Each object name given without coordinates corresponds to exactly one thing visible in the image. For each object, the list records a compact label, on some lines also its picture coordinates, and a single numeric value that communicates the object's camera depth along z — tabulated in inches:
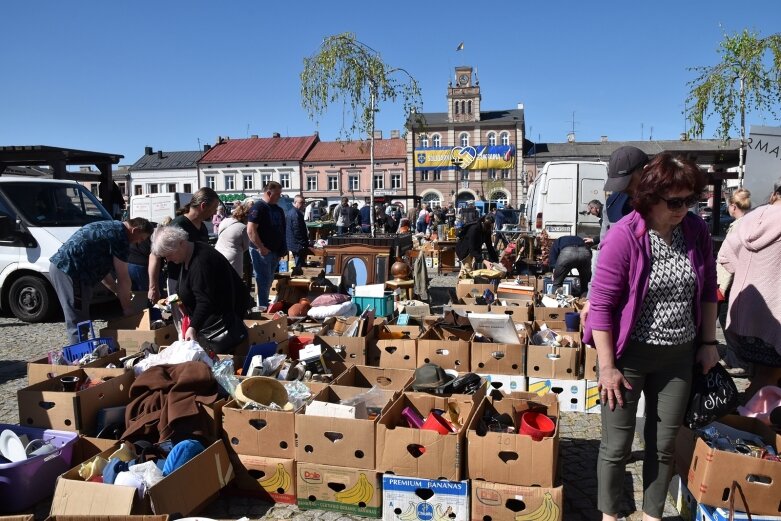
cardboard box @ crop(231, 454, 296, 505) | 135.3
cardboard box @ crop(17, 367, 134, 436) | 147.9
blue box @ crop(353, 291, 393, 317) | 287.6
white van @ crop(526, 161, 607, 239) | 534.9
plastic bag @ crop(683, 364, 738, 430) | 104.7
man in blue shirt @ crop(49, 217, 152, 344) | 208.8
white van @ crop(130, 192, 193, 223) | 913.5
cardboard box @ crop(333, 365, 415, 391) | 167.8
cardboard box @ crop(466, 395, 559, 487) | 118.7
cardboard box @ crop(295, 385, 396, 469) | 129.3
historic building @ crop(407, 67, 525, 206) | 2155.5
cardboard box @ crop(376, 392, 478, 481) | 123.3
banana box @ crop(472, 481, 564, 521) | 117.9
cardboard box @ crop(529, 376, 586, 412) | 190.1
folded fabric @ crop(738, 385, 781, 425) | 139.4
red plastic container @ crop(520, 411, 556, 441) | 130.2
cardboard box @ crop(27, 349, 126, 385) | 170.2
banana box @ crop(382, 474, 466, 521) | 123.2
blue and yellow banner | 2129.7
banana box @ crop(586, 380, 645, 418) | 188.4
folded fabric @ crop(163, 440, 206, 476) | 126.6
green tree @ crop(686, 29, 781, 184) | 515.2
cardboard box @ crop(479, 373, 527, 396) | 192.7
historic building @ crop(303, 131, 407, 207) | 2313.0
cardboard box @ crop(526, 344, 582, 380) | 188.7
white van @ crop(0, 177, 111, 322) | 329.1
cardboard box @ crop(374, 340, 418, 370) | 203.6
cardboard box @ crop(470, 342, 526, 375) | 192.9
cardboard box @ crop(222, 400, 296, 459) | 136.2
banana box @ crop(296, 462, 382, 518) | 129.2
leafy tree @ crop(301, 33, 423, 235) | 596.1
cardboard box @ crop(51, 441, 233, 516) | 111.5
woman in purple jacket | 99.0
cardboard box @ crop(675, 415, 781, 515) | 108.3
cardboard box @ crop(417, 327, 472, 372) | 196.9
